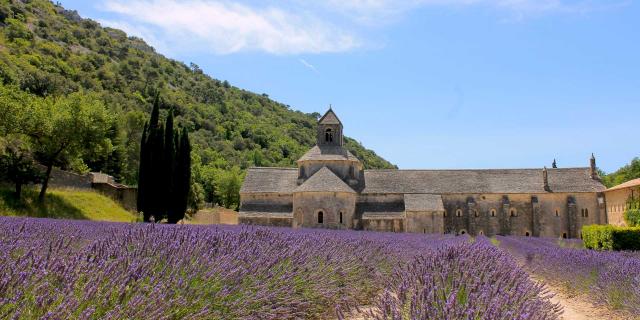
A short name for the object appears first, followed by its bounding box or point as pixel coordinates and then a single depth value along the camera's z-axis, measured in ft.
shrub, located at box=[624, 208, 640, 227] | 89.19
